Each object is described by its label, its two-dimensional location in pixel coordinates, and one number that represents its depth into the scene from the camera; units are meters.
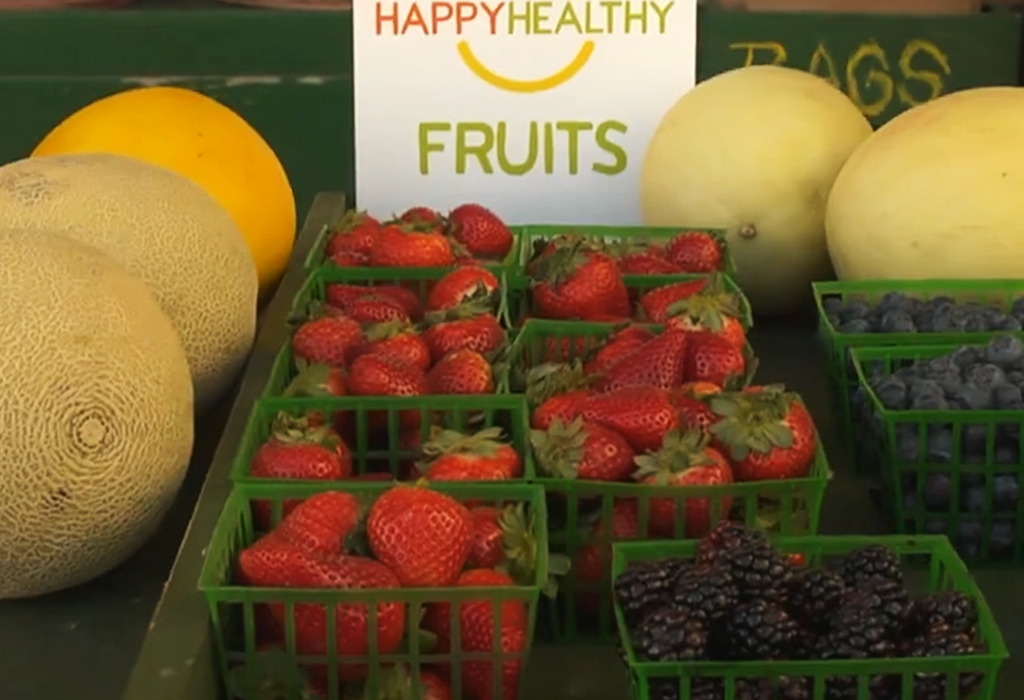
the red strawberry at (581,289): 1.33
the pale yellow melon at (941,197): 1.40
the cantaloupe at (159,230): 1.17
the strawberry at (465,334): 1.20
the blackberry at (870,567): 0.86
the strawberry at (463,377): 1.12
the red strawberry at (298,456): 1.00
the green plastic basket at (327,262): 1.39
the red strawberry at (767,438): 1.00
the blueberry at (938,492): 1.09
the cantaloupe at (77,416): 0.97
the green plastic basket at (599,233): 1.52
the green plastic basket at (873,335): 1.21
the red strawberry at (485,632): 0.85
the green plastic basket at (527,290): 1.38
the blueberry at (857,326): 1.24
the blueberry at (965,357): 1.14
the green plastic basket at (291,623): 0.83
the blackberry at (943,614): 0.83
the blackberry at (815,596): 0.83
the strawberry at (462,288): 1.29
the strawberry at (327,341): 1.19
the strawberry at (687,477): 0.98
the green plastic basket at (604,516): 0.97
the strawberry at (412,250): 1.41
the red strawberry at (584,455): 0.99
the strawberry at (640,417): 1.02
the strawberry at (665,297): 1.28
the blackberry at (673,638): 0.79
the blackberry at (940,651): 0.80
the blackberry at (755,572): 0.83
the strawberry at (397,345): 1.17
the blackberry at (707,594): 0.81
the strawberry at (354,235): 1.46
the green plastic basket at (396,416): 1.07
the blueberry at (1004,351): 1.13
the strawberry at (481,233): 1.50
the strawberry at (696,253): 1.43
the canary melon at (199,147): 1.46
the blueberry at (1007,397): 1.08
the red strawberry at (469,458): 0.98
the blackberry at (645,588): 0.84
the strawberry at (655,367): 1.10
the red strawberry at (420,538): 0.87
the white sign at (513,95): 1.79
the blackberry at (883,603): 0.81
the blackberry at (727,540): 0.85
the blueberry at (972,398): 1.08
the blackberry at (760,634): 0.80
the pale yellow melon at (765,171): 1.56
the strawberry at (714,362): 1.12
